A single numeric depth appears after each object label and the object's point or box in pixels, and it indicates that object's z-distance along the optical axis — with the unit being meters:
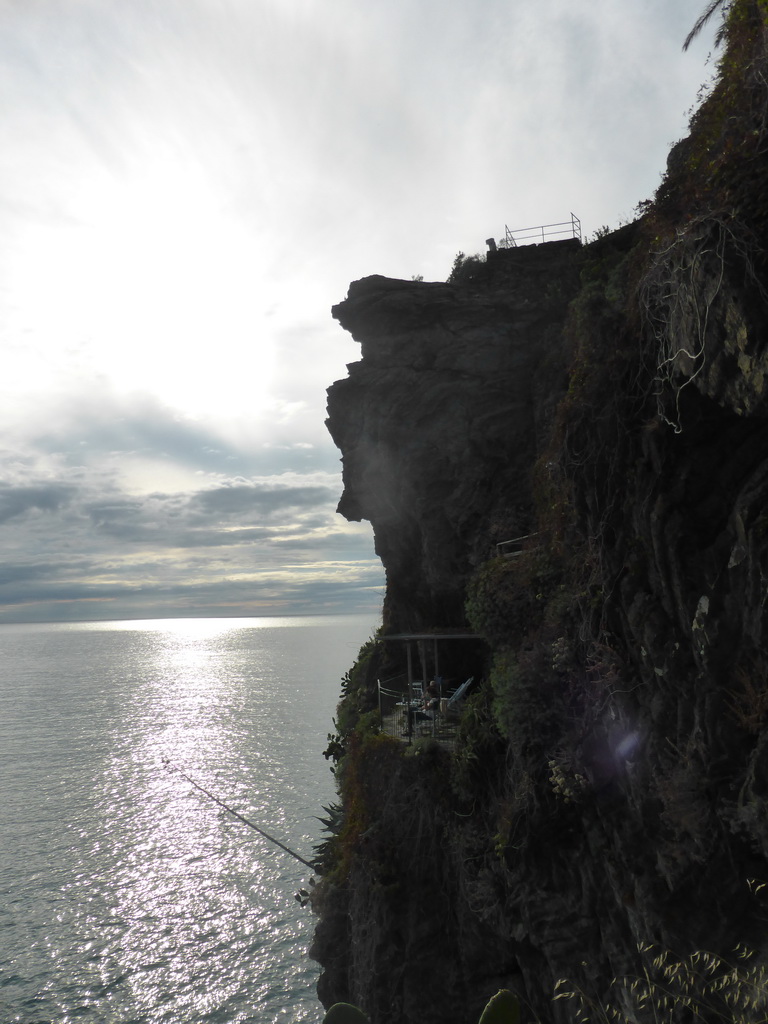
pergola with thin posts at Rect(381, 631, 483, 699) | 17.66
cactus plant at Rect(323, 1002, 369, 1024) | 5.12
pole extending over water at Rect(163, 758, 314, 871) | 34.89
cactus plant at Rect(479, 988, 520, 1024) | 4.96
